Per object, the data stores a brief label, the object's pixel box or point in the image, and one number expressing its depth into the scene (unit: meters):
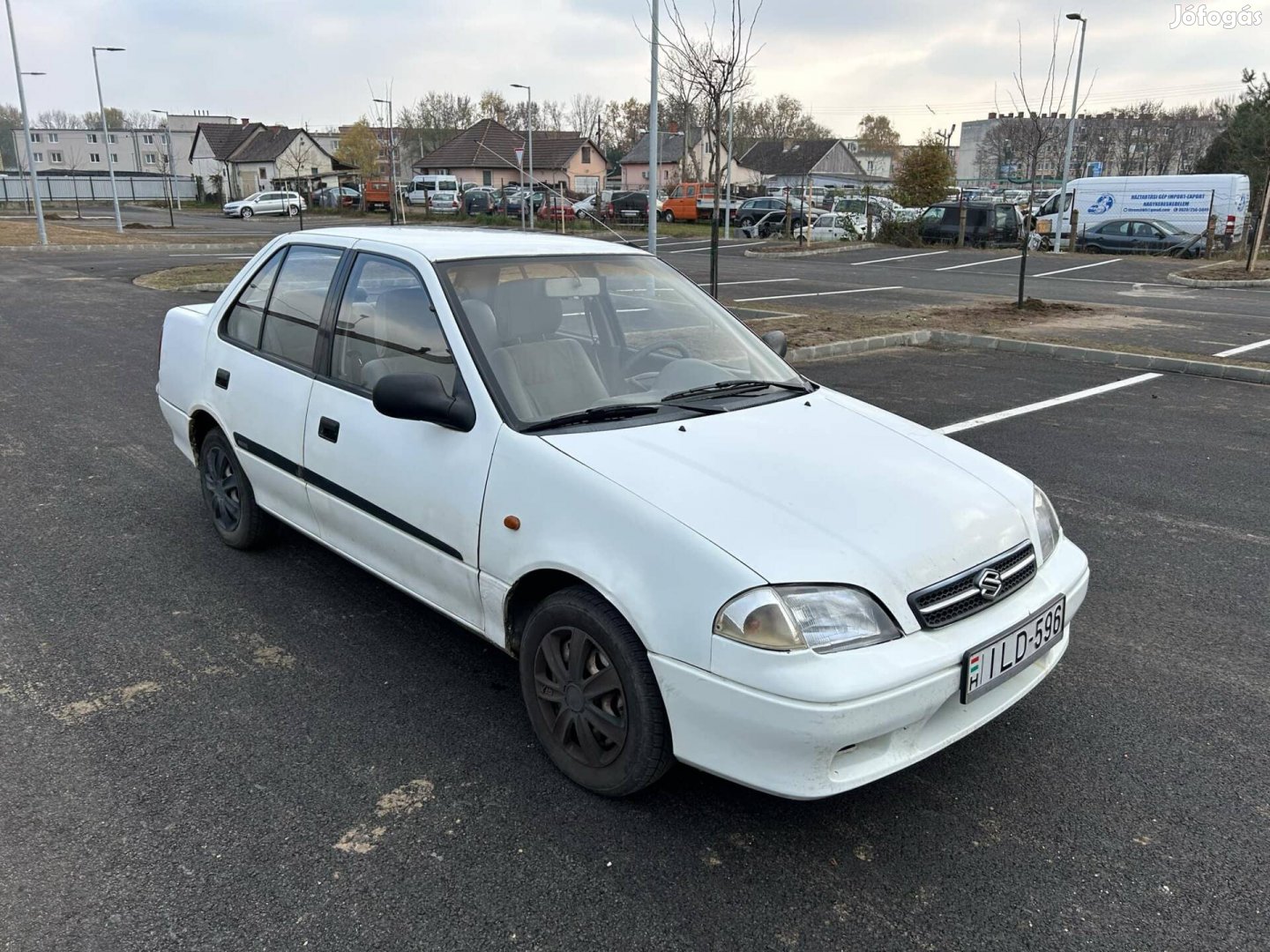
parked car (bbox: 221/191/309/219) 53.94
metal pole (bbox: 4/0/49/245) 27.72
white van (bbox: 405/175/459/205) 54.95
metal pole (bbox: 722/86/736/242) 35.51
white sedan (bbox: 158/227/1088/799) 2.50
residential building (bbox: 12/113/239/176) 111.00
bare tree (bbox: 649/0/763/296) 15.80
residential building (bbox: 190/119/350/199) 77.38
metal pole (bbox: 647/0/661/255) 14.46
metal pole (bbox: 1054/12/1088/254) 29.67
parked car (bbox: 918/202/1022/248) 30.66
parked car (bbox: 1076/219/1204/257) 28.12
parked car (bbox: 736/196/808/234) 36.69
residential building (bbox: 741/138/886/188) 80.06
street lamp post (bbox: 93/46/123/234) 35.97
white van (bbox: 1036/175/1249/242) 29.52
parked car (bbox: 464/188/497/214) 44.66
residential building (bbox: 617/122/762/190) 73.75
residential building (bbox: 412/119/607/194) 72.88
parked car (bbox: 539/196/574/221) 39.31
